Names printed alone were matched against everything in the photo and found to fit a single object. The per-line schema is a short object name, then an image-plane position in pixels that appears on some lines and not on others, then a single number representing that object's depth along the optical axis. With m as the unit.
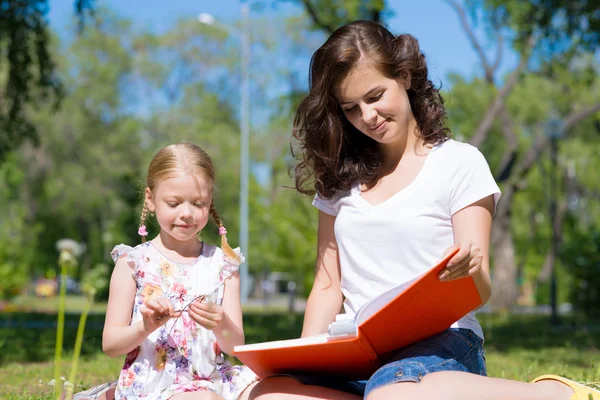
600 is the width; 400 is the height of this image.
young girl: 2.77
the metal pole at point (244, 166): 27.12
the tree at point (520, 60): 11.52
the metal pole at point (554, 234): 14.01
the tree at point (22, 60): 9.45
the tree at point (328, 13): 12.06
